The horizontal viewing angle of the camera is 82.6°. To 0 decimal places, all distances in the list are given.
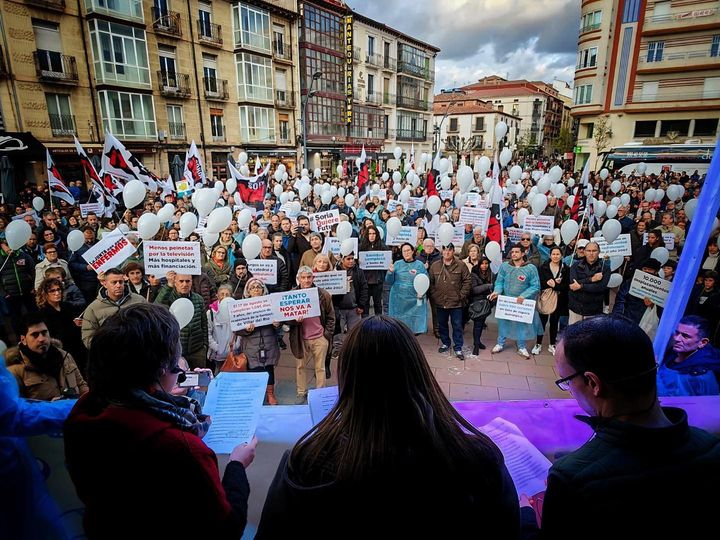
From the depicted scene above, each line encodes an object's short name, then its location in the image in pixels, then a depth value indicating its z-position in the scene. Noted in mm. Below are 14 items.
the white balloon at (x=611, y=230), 6441
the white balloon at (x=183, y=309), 3807
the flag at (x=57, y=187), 9680
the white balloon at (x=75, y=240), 6266
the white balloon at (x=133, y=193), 7373
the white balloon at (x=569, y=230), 7121
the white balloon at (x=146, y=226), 5590
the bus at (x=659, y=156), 24338
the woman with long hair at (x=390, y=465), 1039
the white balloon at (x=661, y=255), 6059
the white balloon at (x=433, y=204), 9352
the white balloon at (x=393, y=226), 7094
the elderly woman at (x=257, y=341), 4559
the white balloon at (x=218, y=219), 6180
